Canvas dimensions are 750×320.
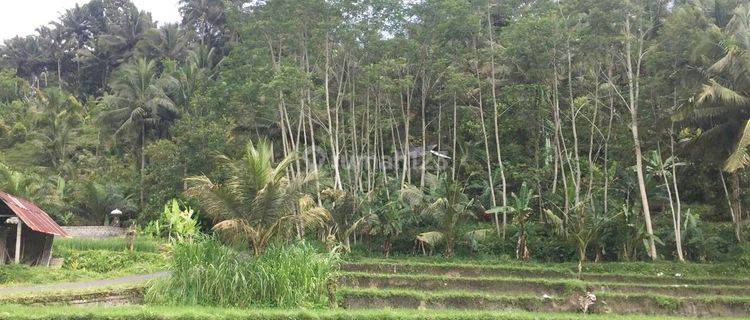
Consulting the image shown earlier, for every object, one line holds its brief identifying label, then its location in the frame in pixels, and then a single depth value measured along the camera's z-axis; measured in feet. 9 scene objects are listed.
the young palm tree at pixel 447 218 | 64.18
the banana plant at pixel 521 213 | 65.10
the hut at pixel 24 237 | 49.39
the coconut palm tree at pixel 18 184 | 72.54
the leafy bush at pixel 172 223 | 69.00
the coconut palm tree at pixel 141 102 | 103.76
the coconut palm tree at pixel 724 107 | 55.21
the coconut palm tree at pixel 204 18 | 140.56
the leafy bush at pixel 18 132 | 110.52
